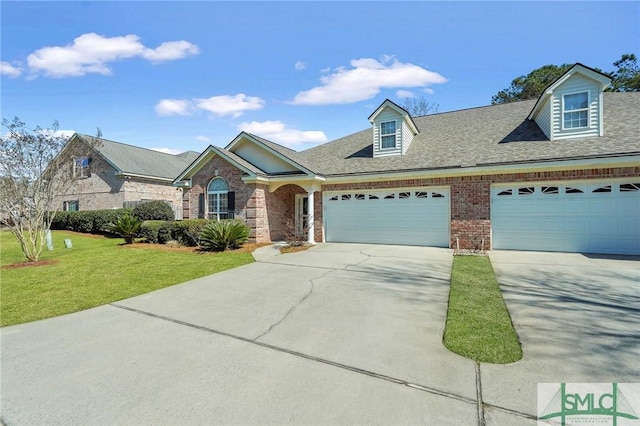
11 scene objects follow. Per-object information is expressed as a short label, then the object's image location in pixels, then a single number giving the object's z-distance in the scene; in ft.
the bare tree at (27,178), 35.01
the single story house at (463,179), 32.96
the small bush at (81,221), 65.41
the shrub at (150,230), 48.67
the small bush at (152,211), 60.85
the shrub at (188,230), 44.70
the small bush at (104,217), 62.22
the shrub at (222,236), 40.22
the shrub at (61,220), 69.77
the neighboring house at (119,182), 73.36
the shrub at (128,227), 49.08
